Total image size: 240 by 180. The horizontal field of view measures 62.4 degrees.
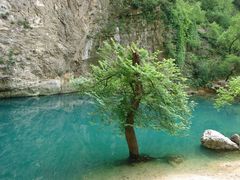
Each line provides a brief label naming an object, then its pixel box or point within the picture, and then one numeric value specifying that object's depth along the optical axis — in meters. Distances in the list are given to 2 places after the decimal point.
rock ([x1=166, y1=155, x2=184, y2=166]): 8.19
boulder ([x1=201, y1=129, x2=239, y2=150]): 9.43
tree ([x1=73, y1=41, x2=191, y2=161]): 7.60
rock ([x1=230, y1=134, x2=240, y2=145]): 9.86
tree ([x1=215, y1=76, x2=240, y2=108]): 10.33
